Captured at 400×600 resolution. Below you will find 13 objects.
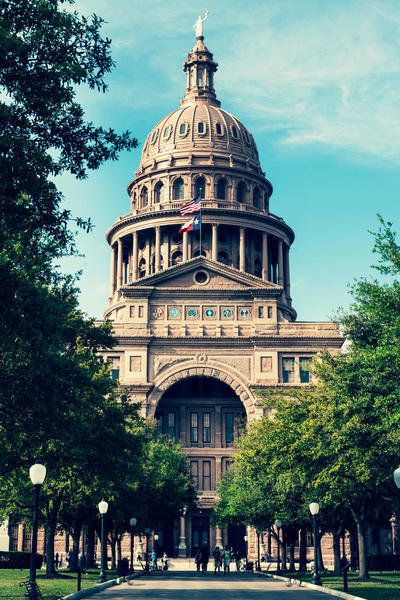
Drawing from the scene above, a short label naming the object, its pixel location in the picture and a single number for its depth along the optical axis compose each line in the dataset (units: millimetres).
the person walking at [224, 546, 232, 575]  56219
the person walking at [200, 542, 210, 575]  58312
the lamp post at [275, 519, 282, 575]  52281
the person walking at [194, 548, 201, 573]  58344
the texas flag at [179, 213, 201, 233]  97250
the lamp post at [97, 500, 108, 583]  38062
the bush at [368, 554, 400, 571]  58375
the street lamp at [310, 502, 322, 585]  37188
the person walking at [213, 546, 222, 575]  55731
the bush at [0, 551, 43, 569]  56531
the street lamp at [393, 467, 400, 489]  23109
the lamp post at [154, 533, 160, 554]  75681
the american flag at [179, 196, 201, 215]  97688
